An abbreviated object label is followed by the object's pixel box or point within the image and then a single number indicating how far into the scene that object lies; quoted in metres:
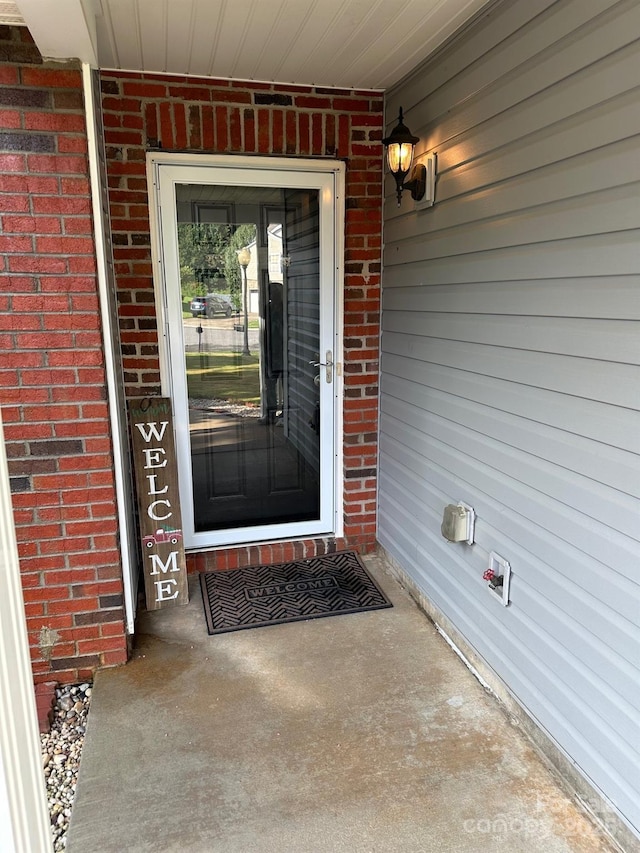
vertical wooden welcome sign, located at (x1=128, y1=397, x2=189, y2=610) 2.72
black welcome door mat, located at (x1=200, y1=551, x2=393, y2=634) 2.74
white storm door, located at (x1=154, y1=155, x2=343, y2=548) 2.89
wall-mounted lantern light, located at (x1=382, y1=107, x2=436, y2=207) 2.48
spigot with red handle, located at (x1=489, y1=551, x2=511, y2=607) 2.06
